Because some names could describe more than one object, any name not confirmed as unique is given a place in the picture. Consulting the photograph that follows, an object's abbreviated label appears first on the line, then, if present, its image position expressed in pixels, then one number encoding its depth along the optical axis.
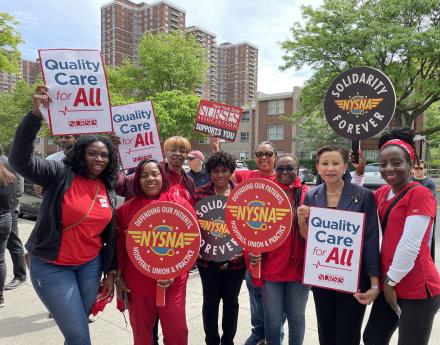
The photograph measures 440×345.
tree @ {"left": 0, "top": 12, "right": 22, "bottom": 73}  14.44
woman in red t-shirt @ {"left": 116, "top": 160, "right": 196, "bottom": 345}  2.55
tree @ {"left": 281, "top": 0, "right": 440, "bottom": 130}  16.02
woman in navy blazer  2.30
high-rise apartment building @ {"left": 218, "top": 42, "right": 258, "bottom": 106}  105.50
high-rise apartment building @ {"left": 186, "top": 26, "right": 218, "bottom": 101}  89.31
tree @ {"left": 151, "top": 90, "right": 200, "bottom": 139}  22.45
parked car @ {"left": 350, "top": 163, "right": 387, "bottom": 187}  18.55
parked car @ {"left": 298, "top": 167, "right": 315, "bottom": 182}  21.69
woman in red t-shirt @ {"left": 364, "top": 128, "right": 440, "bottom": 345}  2.07
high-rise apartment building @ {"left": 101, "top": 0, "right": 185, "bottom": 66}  84.12
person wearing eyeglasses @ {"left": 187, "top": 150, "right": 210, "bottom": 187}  5.04
